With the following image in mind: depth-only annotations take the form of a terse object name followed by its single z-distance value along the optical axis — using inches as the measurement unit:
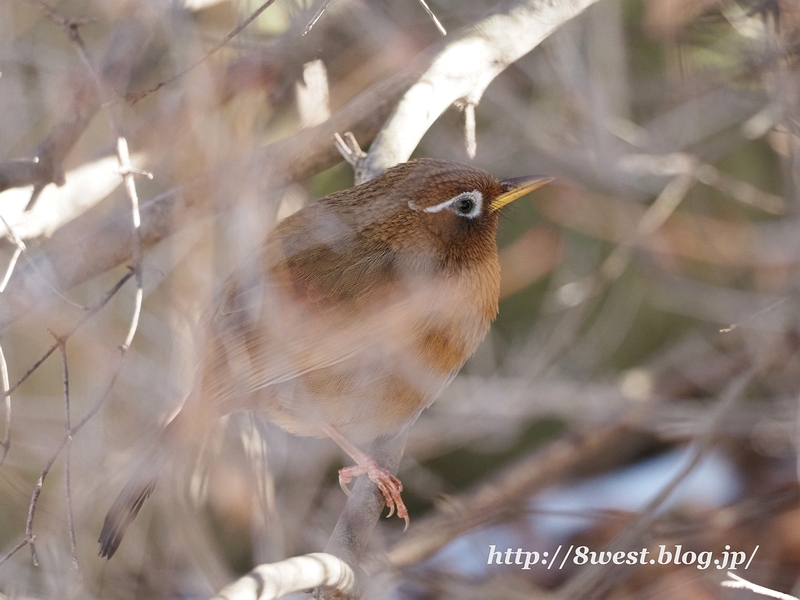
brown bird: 272.2
